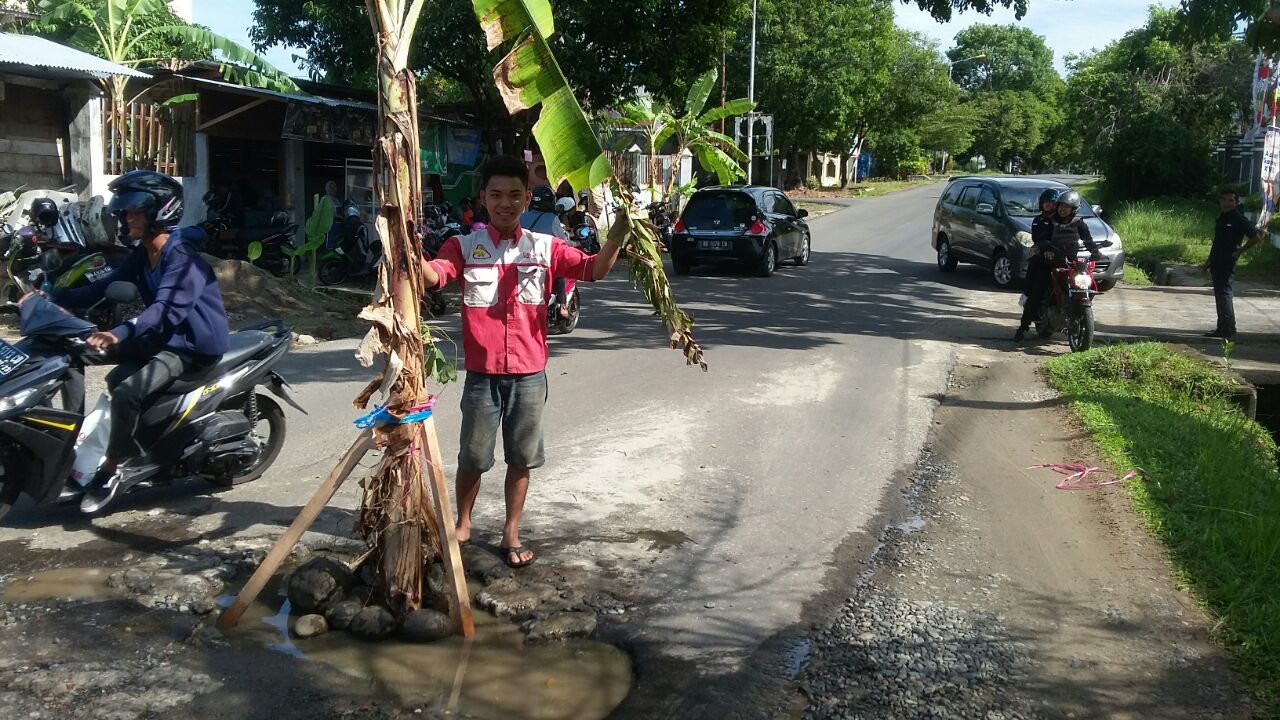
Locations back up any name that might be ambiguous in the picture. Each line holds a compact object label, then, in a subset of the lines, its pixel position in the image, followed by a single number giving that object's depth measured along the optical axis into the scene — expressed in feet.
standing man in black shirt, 38.73
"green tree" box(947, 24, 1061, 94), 332.19
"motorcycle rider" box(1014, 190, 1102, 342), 36.68
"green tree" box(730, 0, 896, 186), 138.21
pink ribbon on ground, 20.99
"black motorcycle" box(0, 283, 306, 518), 16.28
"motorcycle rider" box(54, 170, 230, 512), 16.93
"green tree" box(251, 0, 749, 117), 58.75
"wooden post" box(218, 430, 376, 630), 13.46
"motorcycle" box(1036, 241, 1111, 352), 35.73
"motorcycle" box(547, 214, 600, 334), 38.09
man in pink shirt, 14.84
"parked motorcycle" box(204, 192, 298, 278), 49.75
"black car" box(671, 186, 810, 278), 59.62
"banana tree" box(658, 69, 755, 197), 67.00
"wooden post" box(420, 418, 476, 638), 13.62
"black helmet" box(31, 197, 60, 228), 36.42
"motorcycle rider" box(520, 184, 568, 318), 32.86
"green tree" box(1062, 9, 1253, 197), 99.25
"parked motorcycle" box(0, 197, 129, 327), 34.37
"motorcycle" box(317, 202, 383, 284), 49.42
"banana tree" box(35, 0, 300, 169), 55.93
